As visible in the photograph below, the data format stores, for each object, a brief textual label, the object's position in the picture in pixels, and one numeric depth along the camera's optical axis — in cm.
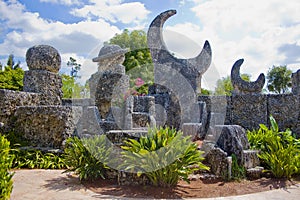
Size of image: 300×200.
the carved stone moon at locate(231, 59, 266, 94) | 961
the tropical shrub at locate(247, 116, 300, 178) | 511
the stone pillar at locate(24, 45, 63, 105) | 735
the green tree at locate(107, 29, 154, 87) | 1933
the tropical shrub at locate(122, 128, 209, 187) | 427
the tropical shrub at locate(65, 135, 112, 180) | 470
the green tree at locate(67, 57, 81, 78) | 2544
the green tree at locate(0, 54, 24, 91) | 985
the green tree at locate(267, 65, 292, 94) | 2256
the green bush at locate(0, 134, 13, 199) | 294
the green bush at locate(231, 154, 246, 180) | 501
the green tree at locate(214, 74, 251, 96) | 2077
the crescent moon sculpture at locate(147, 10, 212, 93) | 988
